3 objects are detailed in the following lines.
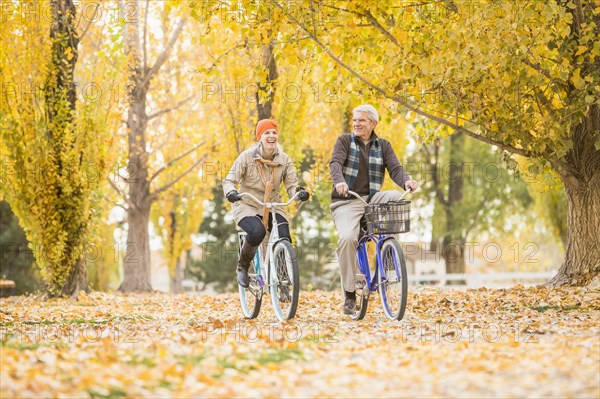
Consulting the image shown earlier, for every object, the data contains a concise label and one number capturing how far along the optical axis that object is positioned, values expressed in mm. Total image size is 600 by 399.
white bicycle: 16641
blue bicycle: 15891
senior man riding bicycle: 17031
